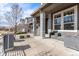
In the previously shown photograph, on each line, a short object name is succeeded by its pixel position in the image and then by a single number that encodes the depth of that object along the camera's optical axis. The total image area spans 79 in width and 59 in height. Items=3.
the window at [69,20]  4.16
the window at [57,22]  5.06
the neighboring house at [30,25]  7.09
